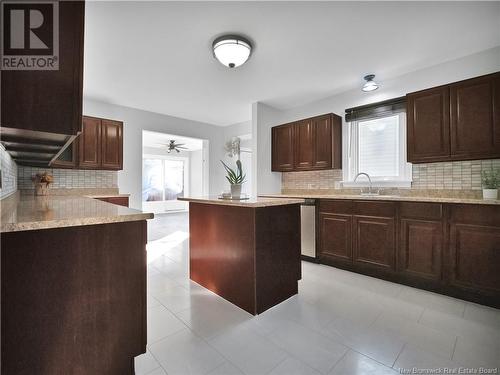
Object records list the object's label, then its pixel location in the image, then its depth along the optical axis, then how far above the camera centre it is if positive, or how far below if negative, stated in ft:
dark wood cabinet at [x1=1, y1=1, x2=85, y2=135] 3.17 +1.43
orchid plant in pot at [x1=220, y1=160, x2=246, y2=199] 7.46 +0.18
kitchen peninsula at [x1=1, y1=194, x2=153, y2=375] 2.88 -1.42
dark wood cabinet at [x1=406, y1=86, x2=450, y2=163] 8.29 +2.38
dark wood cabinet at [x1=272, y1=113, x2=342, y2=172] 11.65 +2.40
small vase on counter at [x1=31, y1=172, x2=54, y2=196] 9.89 +0.27
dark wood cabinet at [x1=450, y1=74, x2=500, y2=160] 7.41 +2.35
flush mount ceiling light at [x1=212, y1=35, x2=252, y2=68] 7.36 +4.56
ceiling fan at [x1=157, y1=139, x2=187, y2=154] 23.03 +4.63
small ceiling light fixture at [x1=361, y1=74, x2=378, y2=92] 10.19 +4.64
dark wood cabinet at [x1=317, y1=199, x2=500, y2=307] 6.82 -1.91
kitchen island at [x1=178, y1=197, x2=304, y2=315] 6.37 -1.86
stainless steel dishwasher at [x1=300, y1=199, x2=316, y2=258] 10.64 -1.82
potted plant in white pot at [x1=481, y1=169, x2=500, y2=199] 7.52 +0.19
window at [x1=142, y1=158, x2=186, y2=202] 27.99 +1.38
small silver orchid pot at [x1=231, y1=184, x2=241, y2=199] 7.49 -0.02
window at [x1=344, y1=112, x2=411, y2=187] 10.34 +1.86
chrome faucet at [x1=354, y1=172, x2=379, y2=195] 10.80 +0.14
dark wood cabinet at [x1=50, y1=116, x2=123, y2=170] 11.57 +2.22
